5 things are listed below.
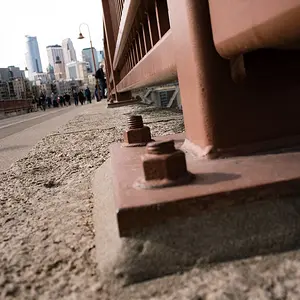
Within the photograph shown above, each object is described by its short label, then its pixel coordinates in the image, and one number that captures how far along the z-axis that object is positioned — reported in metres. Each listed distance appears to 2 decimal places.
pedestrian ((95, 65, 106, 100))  17.38
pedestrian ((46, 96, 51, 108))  50.60
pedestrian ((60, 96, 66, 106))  47.81
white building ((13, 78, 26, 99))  60.78
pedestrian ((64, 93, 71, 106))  48.37
